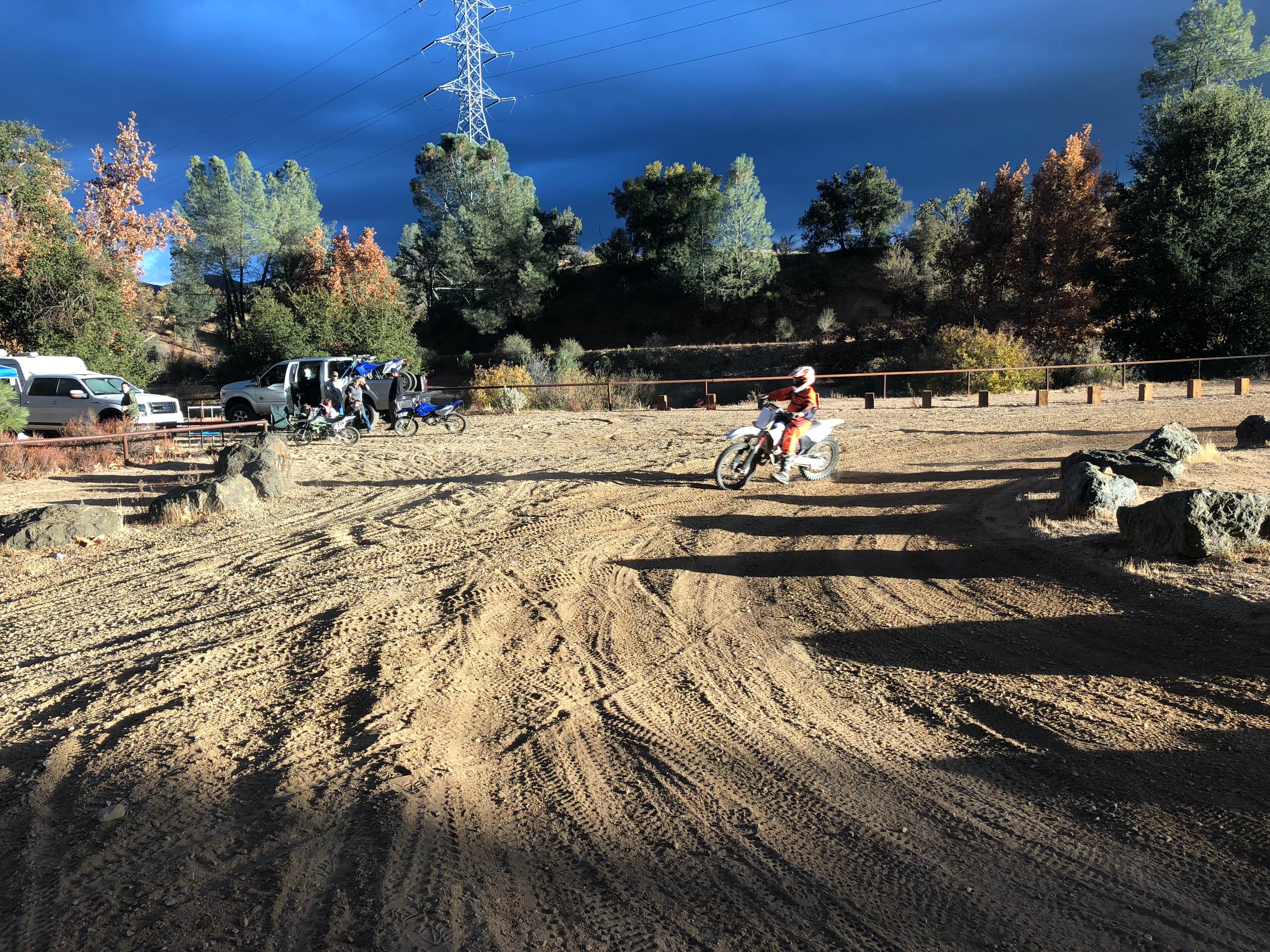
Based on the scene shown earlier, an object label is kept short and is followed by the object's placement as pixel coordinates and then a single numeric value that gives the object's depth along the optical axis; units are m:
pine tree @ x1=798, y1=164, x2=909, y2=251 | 56.59
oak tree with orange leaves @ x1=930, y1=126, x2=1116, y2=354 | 32.25
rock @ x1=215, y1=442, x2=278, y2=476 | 11.73
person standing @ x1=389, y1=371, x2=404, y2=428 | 18.45
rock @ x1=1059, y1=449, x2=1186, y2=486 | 8.37
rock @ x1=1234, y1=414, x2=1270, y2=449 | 11.12
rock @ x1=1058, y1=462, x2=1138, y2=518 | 7.61
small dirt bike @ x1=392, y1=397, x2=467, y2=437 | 18.16
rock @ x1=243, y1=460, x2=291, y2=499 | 10.91
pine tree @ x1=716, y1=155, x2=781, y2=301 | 53.81
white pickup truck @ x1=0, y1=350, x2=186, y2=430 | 18.94
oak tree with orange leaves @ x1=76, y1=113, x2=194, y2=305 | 34.16
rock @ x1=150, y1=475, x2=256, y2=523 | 9.98
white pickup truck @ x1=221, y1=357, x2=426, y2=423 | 19.25
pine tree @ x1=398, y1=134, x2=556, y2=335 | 55.28
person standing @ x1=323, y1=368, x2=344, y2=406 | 17.91
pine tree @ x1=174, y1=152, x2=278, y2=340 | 49.66
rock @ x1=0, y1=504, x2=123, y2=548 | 8.80
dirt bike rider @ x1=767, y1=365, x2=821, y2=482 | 10.31
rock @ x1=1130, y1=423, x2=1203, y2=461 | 9.11
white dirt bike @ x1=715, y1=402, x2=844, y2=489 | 10.24
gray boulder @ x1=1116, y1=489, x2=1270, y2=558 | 6.03
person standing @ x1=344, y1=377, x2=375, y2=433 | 17.91
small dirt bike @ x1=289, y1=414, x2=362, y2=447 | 17.36
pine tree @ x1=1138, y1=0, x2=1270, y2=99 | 37.31
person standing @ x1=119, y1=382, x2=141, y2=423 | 18.80
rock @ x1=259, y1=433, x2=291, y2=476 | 12.06
